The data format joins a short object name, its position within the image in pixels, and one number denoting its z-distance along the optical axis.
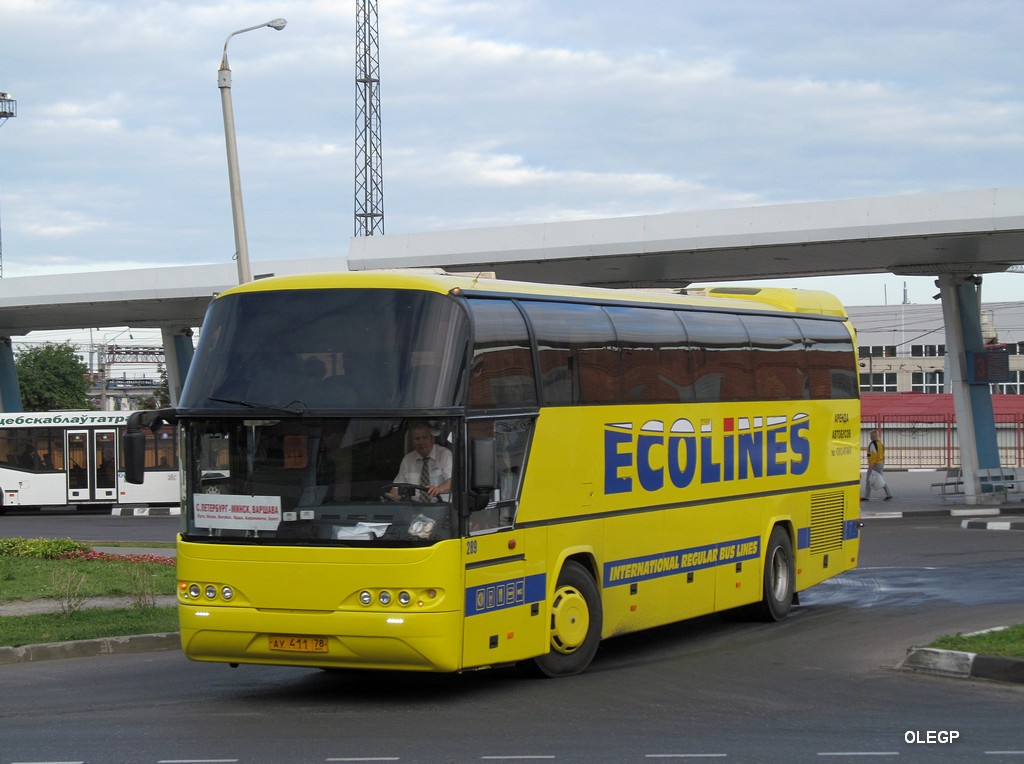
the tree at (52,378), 95.38
